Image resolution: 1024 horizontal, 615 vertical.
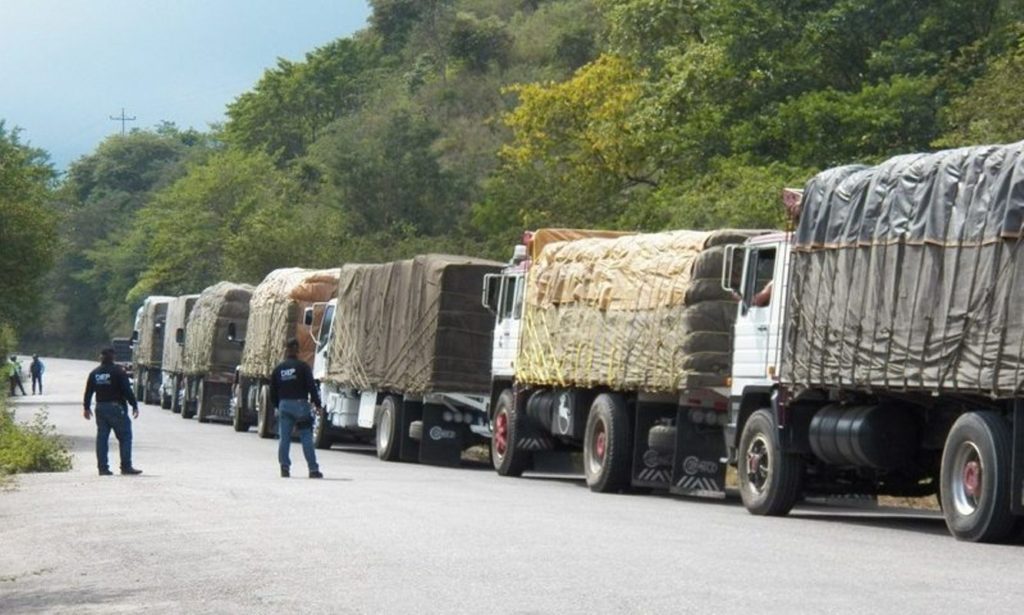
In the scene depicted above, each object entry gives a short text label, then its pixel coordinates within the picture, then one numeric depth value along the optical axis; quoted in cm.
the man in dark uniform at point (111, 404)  2672
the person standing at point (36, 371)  7806
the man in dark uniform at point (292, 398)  2611
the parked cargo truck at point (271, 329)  4100
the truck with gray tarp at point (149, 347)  6550
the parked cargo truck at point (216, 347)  4941
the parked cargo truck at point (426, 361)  3102
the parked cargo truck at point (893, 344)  1659
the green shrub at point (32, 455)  2869
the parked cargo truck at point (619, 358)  2280
